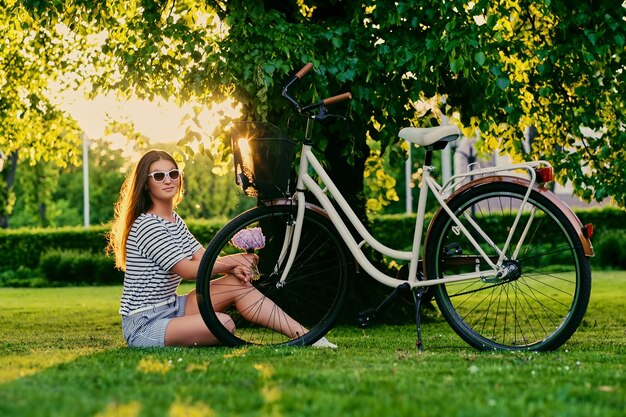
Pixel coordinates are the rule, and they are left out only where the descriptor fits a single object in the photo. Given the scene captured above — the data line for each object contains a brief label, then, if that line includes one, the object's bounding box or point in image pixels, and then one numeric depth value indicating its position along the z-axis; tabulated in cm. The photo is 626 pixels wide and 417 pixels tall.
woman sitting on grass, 558
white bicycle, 512
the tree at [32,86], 1066
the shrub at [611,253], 2316
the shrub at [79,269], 2400
